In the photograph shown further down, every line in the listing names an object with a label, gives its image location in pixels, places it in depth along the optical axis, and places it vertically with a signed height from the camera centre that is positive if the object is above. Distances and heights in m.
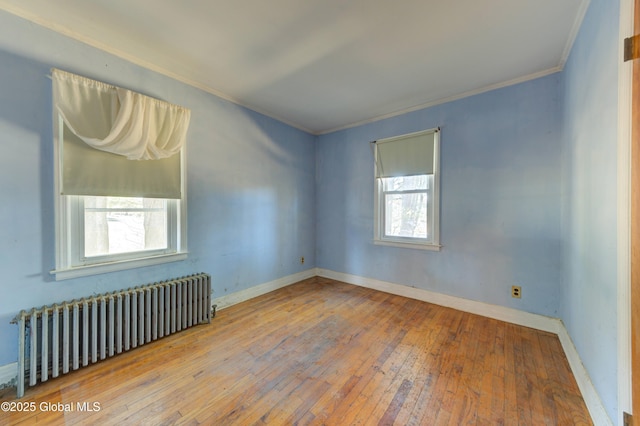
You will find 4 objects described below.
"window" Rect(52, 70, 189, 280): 1.87 +0.31
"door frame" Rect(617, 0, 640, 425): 1.03 -0.10
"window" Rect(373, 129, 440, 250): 3.11 +0.30
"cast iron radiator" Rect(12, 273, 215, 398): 1.67 -0.93
